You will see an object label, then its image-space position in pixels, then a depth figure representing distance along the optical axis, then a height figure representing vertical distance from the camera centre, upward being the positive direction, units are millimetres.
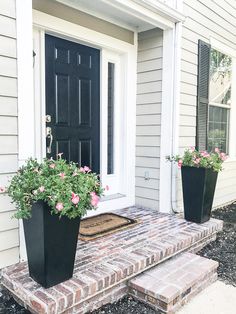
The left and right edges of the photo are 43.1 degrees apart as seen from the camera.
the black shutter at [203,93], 3803 +555
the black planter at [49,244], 1775 -678
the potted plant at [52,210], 1731 -442
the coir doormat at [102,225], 2760 -901
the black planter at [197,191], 3166 -599
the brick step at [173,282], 2027 -1066
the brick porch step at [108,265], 1798 -943
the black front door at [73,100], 2939 +366
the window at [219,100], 4352 +558
